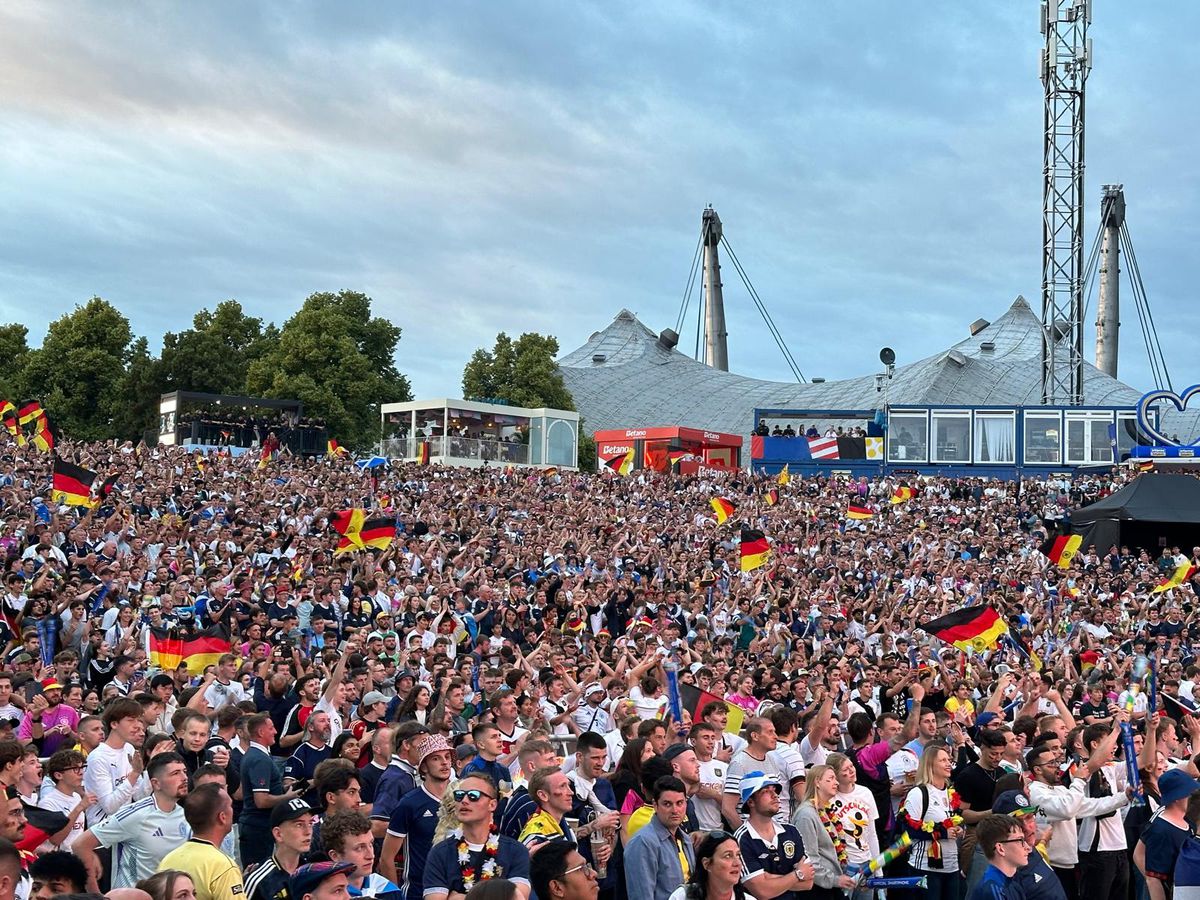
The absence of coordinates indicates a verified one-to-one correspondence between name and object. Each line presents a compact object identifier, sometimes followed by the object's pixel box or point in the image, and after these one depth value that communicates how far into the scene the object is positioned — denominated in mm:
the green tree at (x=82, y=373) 62250
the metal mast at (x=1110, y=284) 90312
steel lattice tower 52594
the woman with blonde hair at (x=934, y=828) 9453
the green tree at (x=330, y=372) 63719
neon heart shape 44625
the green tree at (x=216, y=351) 63781
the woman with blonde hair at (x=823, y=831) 8688
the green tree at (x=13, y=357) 62188
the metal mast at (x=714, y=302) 97312
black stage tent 37762
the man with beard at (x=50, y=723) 10156
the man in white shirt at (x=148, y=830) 7367
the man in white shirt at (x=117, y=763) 8656
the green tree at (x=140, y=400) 62406
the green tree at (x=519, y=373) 73875
